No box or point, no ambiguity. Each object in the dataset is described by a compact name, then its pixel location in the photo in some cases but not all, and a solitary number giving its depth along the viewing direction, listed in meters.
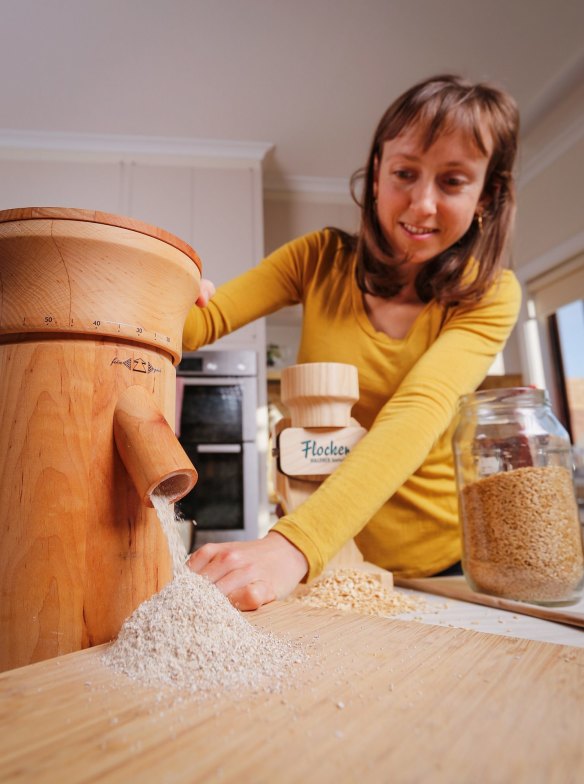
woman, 0.71
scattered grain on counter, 0.53
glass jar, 0.56
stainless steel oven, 2.25
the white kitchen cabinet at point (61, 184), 2.67
